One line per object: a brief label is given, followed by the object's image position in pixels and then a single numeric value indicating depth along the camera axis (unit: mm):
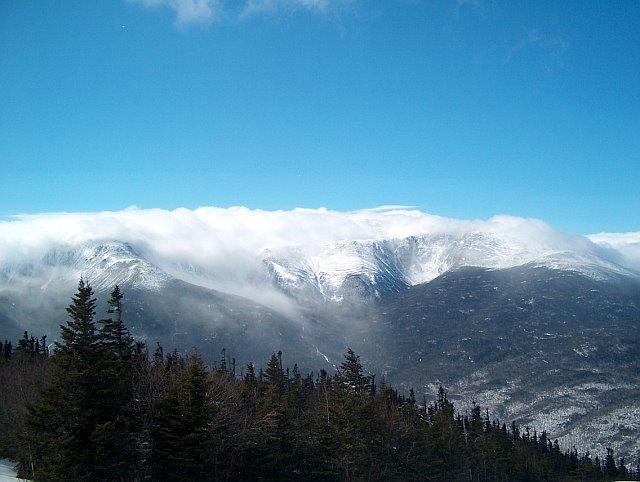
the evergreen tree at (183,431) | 44594
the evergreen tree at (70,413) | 38594
